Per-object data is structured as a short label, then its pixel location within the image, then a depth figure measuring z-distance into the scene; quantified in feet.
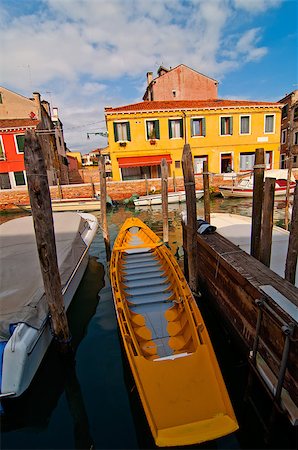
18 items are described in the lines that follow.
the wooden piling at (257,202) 13.35
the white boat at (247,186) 53.88
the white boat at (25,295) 9.81
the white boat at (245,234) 16.15
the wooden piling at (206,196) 21.36
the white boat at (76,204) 53.72
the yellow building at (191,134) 65.00
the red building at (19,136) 67.05
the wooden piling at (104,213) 24.36
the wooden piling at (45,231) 10.65
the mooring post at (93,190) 62.48
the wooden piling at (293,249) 11.73
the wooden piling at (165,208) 29.11
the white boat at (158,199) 56.44
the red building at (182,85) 78.07
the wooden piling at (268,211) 12.37
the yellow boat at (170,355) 7.84
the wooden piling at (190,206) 15.12
